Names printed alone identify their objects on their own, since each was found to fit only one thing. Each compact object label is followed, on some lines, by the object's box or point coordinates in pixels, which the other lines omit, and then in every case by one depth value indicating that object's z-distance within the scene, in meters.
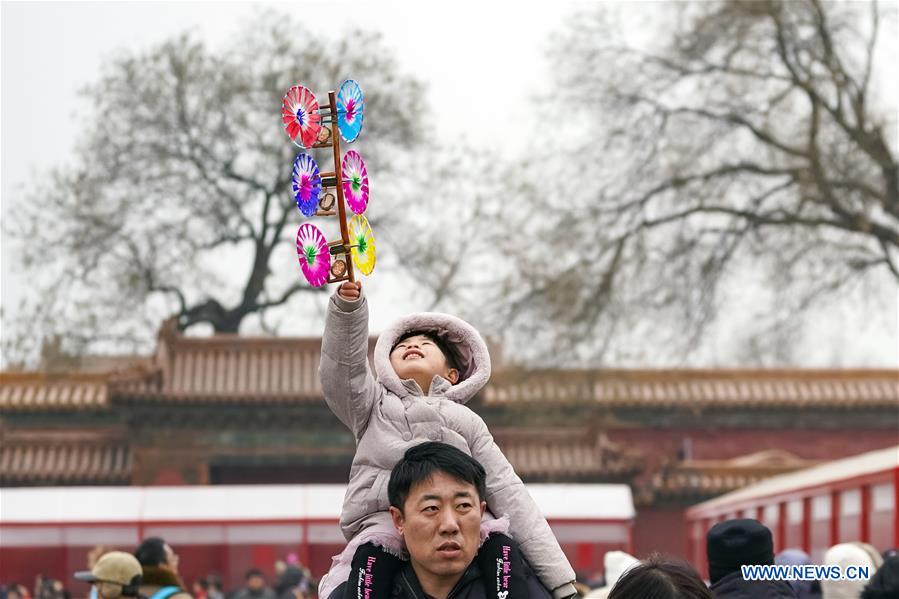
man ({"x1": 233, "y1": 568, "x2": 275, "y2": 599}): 26.78
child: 7.32
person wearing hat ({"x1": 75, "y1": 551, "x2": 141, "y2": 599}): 11.57
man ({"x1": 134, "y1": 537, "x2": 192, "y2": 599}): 12.47
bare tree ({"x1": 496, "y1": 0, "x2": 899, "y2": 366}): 32.99
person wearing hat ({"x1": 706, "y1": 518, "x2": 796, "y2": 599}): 9.04
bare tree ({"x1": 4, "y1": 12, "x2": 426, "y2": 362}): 50.05
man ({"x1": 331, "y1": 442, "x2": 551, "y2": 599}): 7.02
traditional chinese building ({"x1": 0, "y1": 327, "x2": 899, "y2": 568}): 44.32
